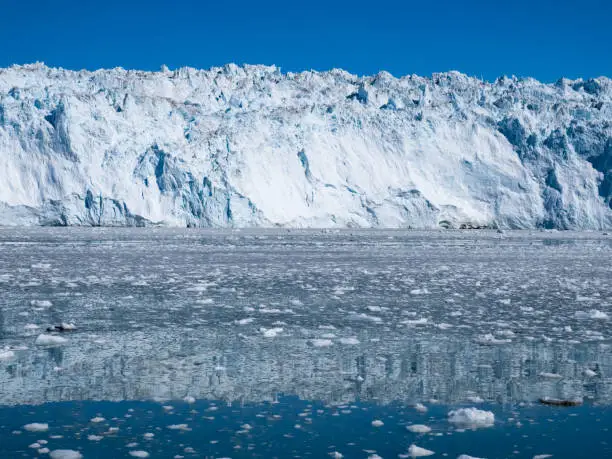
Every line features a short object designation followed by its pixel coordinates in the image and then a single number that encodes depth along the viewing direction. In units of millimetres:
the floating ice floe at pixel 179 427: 7569
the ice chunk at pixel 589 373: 9969
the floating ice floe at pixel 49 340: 12023
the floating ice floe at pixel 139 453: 6705
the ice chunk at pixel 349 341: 12370
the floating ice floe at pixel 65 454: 6632
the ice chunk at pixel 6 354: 10851
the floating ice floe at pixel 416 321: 14656
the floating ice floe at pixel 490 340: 12500
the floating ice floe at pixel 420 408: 8331
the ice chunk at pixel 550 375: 9836
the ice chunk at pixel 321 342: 12156
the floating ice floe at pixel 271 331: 13070
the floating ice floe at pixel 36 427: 7426
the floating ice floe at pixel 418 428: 7559
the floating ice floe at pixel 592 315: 15495
